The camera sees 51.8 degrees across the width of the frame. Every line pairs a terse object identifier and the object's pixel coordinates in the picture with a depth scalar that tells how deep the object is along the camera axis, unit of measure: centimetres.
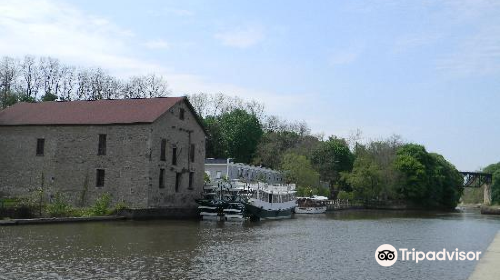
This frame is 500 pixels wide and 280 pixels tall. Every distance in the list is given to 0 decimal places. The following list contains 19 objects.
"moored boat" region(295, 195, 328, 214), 7156
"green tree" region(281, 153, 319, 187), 8362
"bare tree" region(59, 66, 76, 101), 8556
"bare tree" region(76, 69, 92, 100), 8682
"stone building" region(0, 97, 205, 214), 4694
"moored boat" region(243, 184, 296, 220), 5300
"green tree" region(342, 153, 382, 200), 9450
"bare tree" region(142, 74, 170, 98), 8936
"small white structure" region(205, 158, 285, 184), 7019
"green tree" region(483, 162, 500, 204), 13400
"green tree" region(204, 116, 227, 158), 9256
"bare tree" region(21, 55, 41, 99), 8268
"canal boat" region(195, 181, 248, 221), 4890
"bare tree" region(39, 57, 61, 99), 8506
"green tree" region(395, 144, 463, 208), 10275
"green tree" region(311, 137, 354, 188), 9744
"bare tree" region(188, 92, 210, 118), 10596
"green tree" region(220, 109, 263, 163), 9381
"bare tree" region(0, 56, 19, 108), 7744
